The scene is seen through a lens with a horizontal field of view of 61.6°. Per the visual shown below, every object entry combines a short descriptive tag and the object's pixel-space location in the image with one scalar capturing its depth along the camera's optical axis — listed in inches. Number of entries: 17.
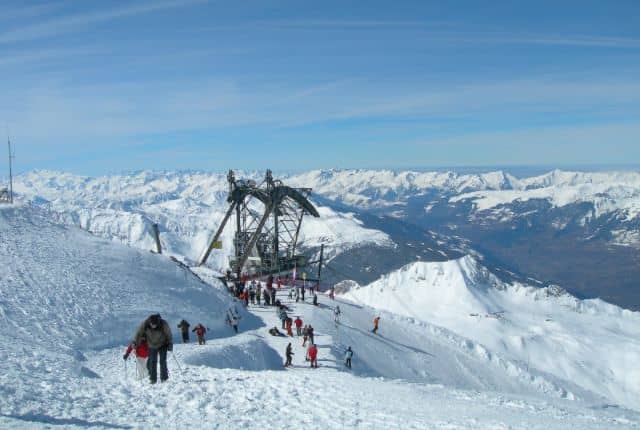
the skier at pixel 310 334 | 1121.6
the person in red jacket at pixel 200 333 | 1031.6
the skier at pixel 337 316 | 1466.5
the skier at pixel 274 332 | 1243.8
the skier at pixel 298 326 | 1256.8
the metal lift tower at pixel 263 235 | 2000.5
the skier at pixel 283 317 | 1321.4
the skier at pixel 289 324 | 1266.0
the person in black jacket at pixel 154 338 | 613.3
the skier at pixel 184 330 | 1045.2
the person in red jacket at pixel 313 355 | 1019.9
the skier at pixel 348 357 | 1130.7
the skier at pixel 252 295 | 1605.6
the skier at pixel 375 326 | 1549.0
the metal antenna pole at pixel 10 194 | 1408.7
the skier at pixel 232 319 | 1258.6
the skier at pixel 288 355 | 1028.5
